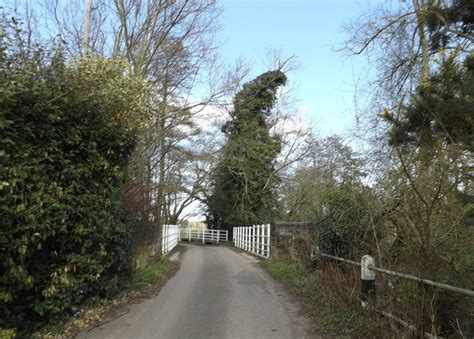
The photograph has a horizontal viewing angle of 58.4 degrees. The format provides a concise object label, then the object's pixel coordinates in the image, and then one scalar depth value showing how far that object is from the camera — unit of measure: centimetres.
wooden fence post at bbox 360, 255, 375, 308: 611
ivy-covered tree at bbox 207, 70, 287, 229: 2983
